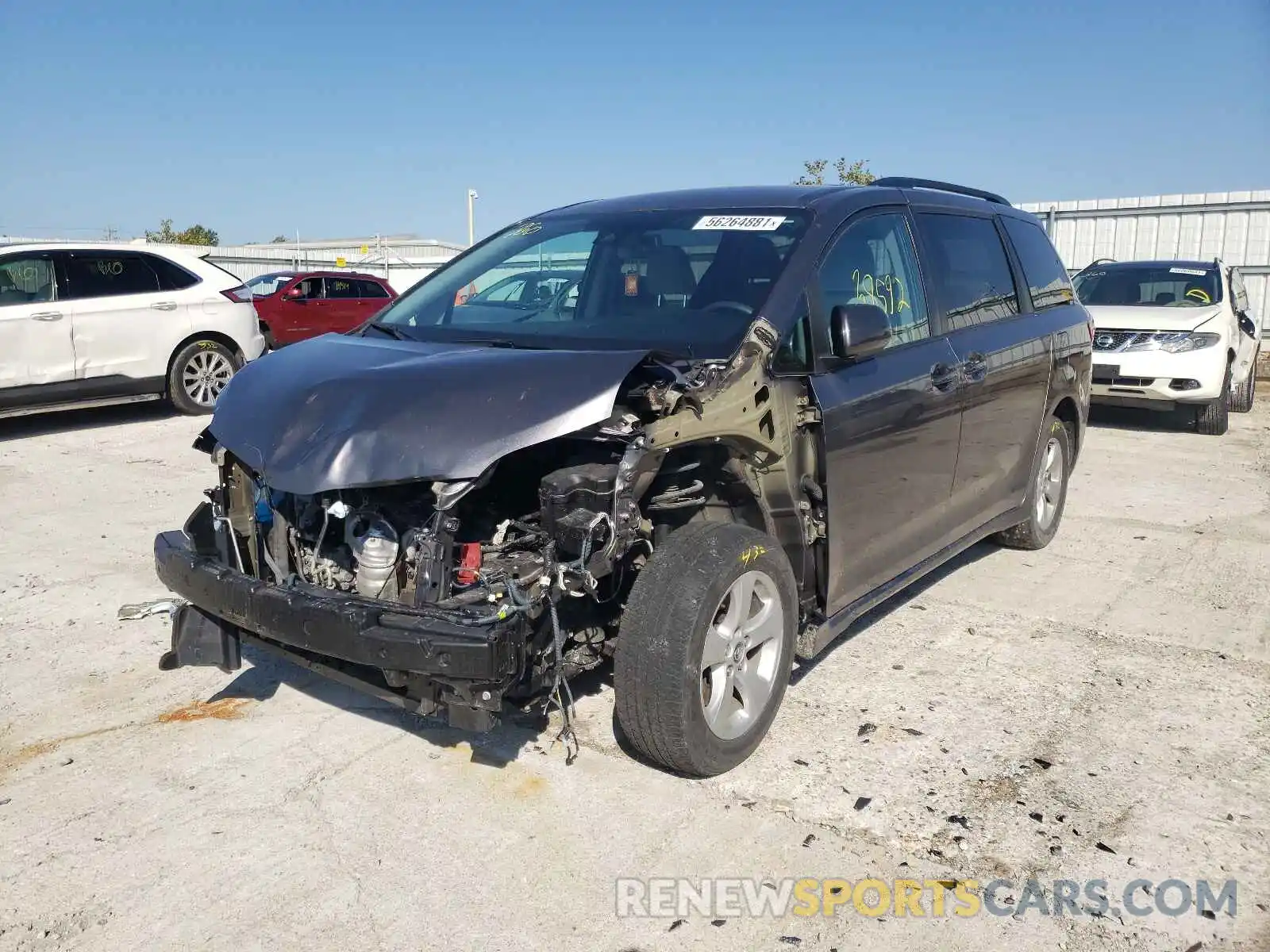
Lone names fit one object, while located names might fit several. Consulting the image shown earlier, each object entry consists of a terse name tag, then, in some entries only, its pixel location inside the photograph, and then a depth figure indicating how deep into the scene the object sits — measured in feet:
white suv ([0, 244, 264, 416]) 29.50
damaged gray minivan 9.60
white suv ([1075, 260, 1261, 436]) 32.76
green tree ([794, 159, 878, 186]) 87.10
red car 62.03
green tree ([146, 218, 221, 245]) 169.78
